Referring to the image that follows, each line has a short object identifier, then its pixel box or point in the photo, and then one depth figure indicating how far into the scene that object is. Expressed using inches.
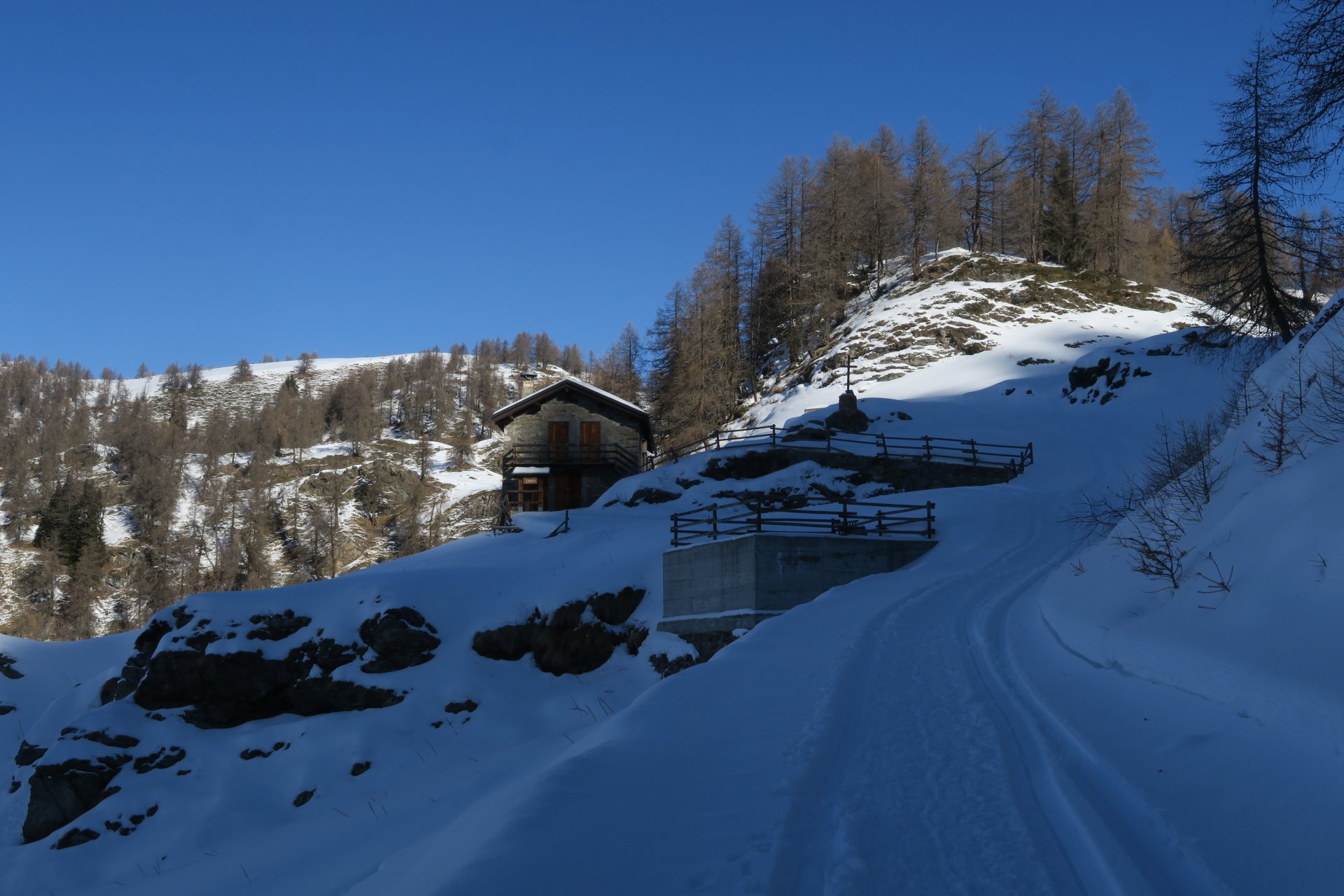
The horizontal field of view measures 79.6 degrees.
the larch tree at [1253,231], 837.8
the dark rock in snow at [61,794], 796.6
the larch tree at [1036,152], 2871.6
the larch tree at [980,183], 2979.8
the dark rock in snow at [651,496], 1332.4
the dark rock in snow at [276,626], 923.4
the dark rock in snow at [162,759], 826.2
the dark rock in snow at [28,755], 931.3
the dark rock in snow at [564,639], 862.5
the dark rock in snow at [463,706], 809.5
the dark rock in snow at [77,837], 750.5
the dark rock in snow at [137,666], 949.8
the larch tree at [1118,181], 2687.0
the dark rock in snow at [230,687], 882.1
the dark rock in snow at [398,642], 869.8
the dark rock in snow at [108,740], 831.7
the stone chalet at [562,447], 1705.2
